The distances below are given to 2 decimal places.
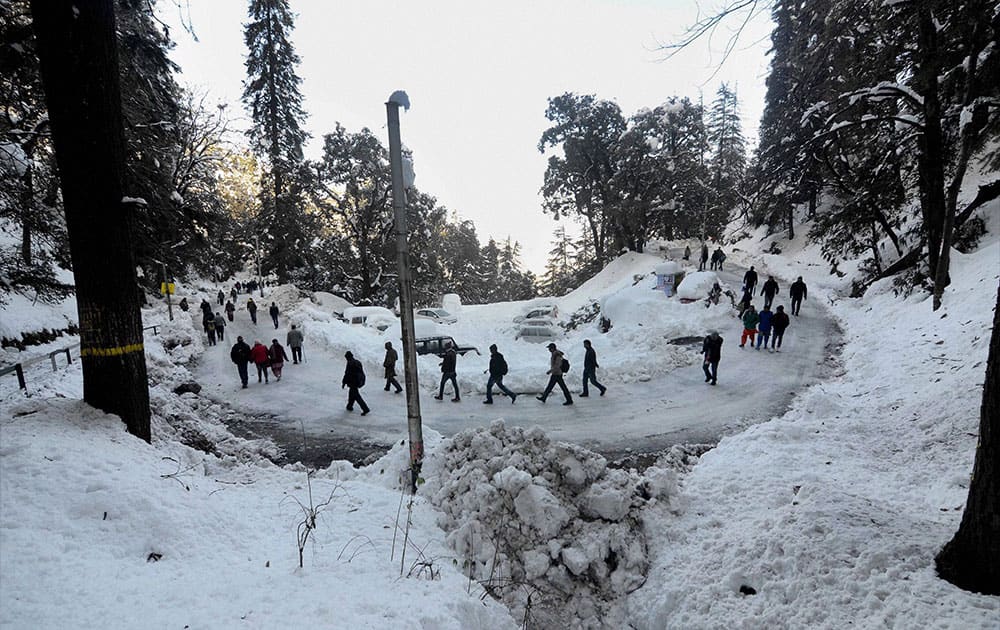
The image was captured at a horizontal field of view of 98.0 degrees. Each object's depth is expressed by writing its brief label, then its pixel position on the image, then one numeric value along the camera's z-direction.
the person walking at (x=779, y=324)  13.80
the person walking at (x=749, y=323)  14.23
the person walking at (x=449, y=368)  11.64
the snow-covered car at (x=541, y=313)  27.17
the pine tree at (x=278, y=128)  34.38
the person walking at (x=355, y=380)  10.91
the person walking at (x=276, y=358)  13.91
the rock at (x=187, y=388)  11.98
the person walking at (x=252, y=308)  24.39
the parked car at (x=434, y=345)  16.95
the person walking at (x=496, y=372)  11.17
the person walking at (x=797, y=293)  17.27
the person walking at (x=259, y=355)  13.62
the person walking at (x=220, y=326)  19.94
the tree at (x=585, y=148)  35.00
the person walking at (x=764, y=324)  13.90
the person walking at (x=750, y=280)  18.20
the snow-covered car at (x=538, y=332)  22.92
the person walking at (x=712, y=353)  11.51
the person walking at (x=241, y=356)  13.21
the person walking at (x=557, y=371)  11.02
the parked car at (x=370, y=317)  23.81
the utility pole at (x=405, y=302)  5.64
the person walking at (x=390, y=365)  12.46
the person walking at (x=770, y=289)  16.70
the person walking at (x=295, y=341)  15.70
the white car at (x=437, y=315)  28.00
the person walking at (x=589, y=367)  11.31
